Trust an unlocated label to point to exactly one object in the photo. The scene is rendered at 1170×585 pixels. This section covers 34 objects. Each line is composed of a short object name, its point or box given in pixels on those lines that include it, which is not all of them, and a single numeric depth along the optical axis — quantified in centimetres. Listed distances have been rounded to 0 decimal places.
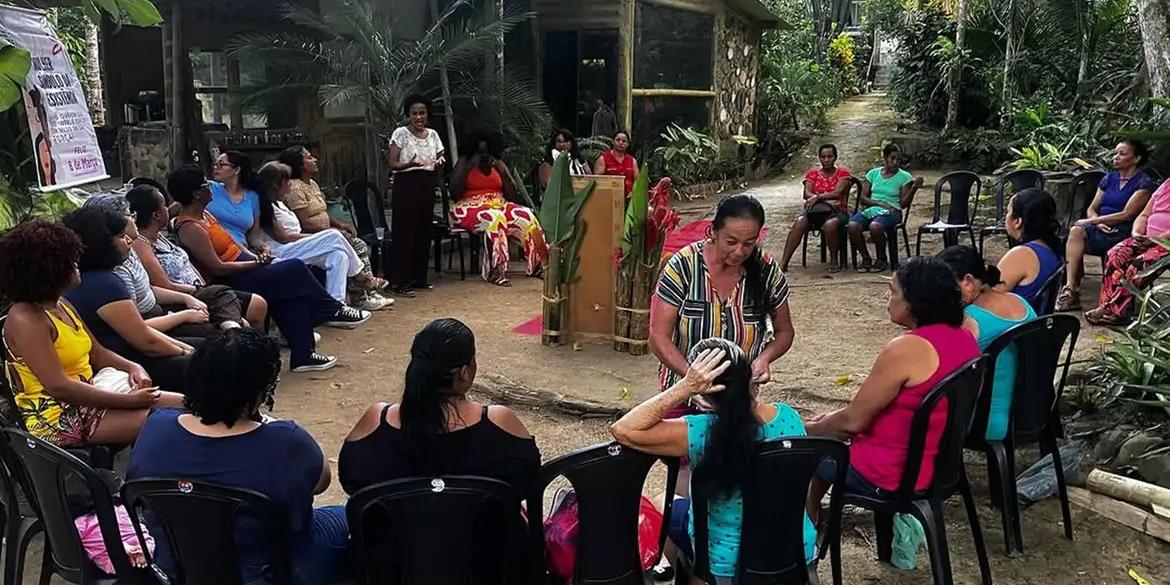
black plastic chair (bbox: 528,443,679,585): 232
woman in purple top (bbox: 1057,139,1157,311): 661
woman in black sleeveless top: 241
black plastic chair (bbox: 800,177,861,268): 838
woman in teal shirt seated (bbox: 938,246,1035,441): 333
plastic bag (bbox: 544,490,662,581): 255
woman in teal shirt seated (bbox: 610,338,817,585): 240
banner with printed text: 507
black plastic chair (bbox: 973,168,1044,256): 812
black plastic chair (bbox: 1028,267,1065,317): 456
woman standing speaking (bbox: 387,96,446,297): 766
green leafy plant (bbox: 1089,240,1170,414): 402
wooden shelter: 1233
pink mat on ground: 808
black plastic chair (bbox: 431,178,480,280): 830
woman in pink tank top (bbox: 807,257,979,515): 288
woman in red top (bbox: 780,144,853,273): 834
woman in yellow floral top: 317
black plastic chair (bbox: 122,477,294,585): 218
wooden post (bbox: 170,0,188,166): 977
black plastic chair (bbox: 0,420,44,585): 278
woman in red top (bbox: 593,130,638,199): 960
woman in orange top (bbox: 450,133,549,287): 816
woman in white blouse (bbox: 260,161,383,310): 621
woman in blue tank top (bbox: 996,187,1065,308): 452
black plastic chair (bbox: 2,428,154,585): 234
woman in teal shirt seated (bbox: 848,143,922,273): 812
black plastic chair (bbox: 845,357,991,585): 283
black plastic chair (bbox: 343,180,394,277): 779
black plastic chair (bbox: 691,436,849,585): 240
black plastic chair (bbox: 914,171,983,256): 790
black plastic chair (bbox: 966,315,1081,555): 327
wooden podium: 584
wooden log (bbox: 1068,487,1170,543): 338
